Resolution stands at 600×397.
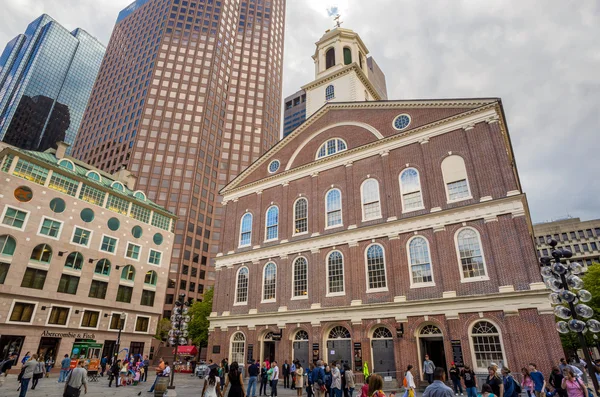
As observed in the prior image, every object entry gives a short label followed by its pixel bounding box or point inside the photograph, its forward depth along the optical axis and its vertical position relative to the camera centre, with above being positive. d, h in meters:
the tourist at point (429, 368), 17.91 -0.70
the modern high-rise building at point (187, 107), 85.50 +63.68
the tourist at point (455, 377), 16.83 -1.03
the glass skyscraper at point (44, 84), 128.38 +96.49
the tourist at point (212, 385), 10.26 -0.92
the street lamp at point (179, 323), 19.70 +1.44
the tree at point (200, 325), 55.38 +3.64
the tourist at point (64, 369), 23.10 -1.23
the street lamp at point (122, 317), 37.56 +3.33
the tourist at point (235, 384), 8.92 -0.77
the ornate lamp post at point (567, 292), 11.04 +1.91
